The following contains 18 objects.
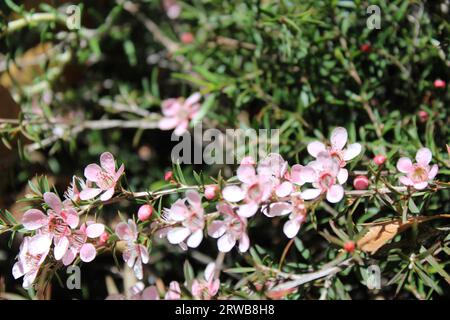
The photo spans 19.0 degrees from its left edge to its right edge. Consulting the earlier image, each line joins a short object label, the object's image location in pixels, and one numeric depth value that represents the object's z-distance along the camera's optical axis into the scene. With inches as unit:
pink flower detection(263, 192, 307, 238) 14.7
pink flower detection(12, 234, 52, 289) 14.8
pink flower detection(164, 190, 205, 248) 14.8
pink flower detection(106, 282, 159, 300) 15.6
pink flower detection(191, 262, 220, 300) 15.5
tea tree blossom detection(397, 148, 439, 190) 14.9
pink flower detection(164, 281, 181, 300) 15.6
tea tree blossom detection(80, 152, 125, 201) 15.0
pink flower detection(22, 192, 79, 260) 14.8
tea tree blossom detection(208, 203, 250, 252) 14.7
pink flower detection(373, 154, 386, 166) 15.2
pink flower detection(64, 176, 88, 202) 15.0
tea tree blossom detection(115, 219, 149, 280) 14.9
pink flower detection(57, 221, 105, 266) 14.9
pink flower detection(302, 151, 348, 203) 14.5
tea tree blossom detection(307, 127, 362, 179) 14.8
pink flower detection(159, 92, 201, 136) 18.2
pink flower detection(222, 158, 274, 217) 14.5
